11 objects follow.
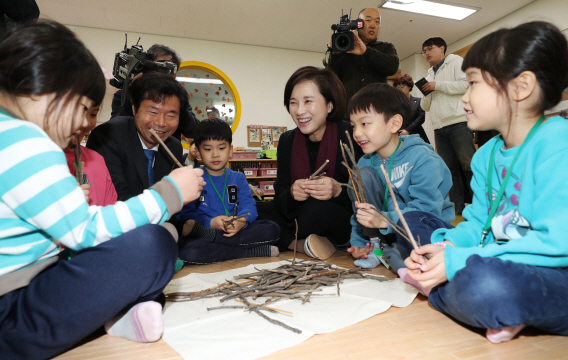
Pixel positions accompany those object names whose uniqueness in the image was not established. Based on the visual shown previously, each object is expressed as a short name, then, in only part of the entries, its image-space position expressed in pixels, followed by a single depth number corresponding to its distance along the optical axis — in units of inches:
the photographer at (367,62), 102.1
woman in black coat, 75.5
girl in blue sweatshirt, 30.0
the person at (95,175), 50.8
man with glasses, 137.3
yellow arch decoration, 223.0
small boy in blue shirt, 75.3
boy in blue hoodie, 56.3
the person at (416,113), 134.6
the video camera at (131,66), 73.0
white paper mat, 33.3
